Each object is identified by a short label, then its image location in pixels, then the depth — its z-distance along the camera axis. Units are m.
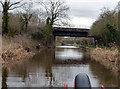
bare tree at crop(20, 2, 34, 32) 42.24
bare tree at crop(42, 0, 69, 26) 50.28
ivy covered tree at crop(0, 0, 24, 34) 32.31
